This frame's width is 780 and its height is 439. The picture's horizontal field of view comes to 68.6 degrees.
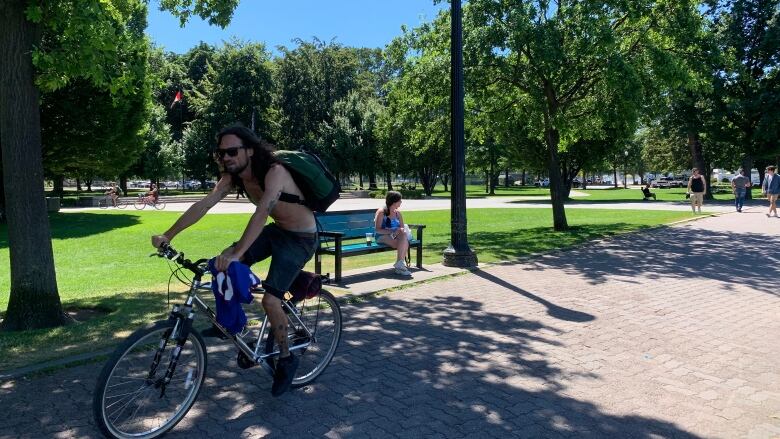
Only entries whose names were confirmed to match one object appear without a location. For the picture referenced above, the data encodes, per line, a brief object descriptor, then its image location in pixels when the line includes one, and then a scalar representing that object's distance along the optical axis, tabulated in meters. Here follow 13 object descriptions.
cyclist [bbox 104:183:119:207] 34.57
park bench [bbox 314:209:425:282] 7.84
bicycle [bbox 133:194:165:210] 33.30
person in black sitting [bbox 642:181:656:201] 34.22
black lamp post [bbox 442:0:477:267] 9.45
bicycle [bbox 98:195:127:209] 35.42
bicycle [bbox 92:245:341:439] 3.16
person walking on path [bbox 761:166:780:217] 18.80
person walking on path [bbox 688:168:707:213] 20.72
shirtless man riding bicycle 3.50
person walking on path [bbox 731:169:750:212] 21.53
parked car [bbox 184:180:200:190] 80.16
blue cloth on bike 3.38
